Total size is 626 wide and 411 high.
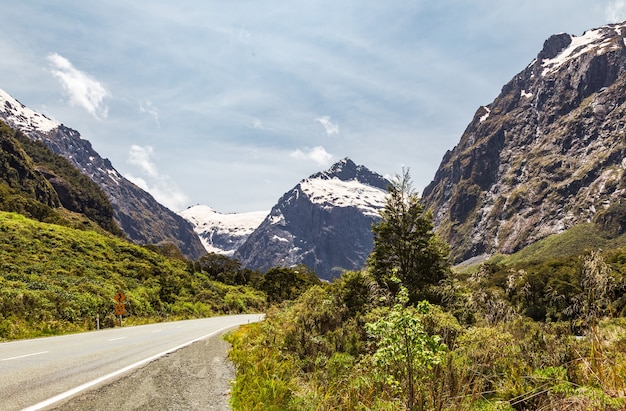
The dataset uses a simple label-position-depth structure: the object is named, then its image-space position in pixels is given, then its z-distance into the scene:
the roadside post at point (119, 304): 27.27
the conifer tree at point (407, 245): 23.50
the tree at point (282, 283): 69.77
